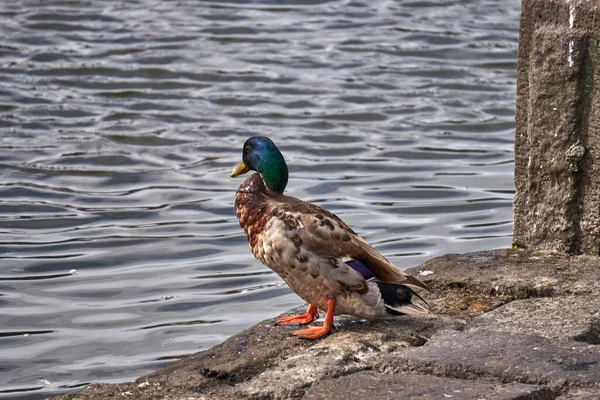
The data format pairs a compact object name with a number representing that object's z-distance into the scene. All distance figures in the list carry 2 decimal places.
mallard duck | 7.88
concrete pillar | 9.41
